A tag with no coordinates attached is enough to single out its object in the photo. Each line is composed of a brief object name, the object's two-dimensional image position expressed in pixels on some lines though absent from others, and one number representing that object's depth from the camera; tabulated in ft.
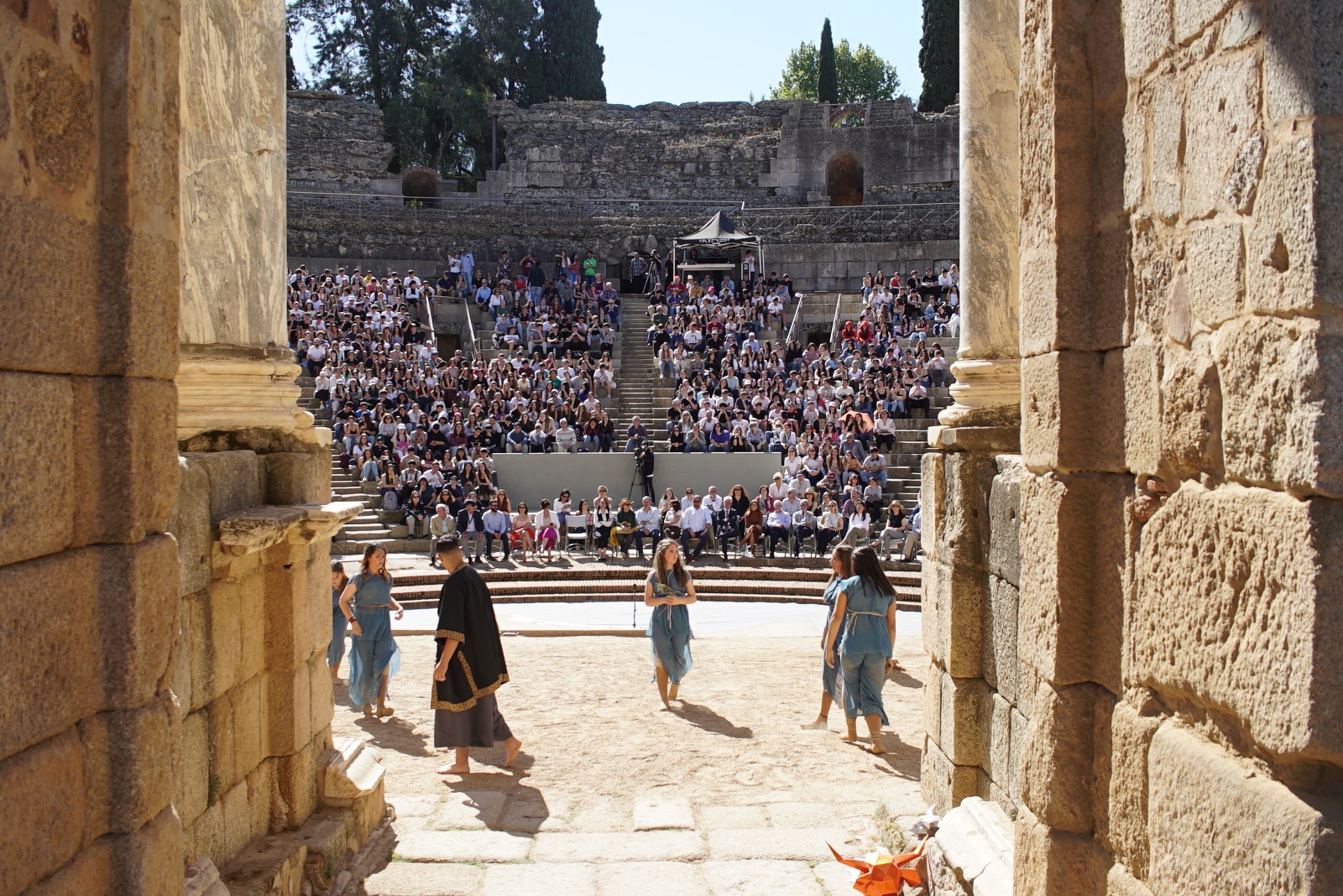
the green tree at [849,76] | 193.06
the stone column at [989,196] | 21.95
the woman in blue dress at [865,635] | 26.17
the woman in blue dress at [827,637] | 27.25
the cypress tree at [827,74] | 151.53
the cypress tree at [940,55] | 125.08
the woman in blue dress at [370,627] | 29.17
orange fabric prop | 18.21
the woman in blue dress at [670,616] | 29.86
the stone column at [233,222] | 18.80
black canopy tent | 91.56
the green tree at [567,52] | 145.38
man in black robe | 24.22
